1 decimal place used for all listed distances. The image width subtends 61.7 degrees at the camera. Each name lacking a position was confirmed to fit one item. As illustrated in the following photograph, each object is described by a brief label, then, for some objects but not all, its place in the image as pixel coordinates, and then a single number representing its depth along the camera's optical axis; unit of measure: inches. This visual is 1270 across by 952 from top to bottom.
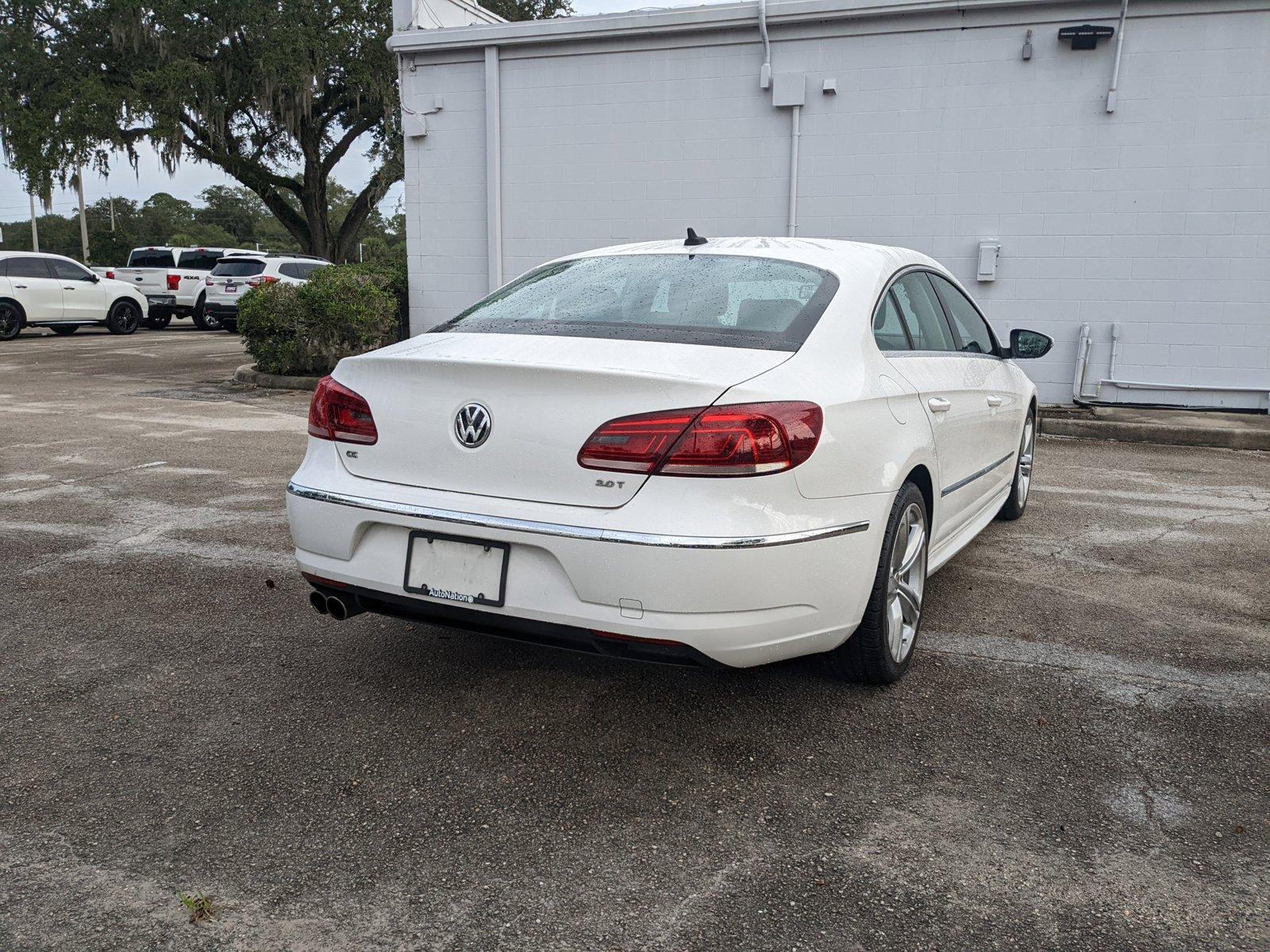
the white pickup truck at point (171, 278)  943.7
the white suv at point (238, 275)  870.4
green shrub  481.4
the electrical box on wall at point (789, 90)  446.6
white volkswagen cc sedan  112.2
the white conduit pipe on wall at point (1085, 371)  421.7
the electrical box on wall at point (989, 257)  430.6
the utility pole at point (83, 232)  1634.1
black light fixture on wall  404.8
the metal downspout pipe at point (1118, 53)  400.8
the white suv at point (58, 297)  780.0
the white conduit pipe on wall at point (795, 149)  450.0
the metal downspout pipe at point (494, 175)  493.4
